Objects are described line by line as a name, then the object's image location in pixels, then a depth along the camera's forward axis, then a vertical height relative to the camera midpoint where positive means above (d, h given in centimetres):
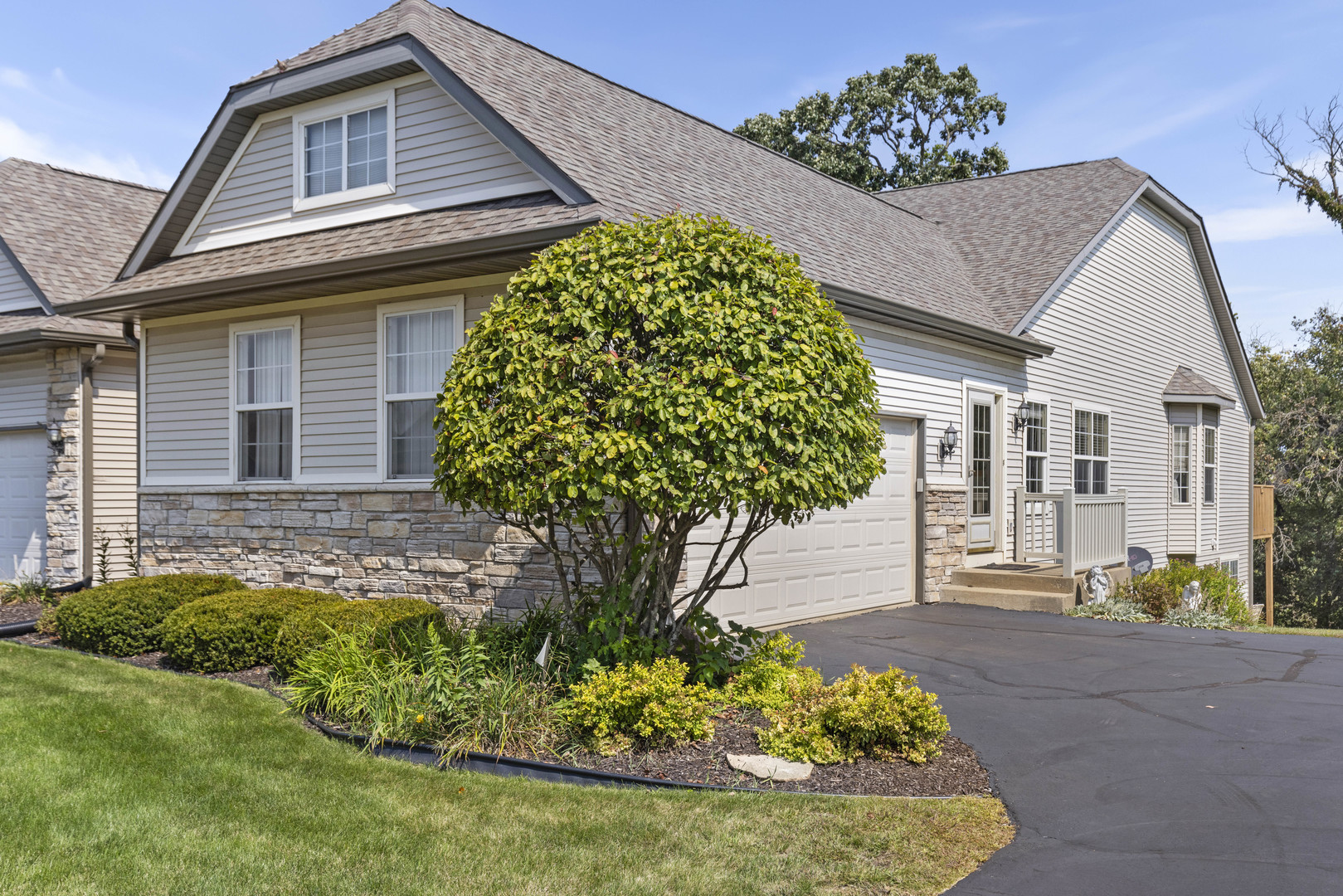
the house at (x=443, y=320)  980 +152
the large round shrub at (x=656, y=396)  616 +37
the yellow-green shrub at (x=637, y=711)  597 -148
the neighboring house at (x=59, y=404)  1305 +63
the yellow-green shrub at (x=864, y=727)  579 -153
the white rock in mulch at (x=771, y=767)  554 -167
